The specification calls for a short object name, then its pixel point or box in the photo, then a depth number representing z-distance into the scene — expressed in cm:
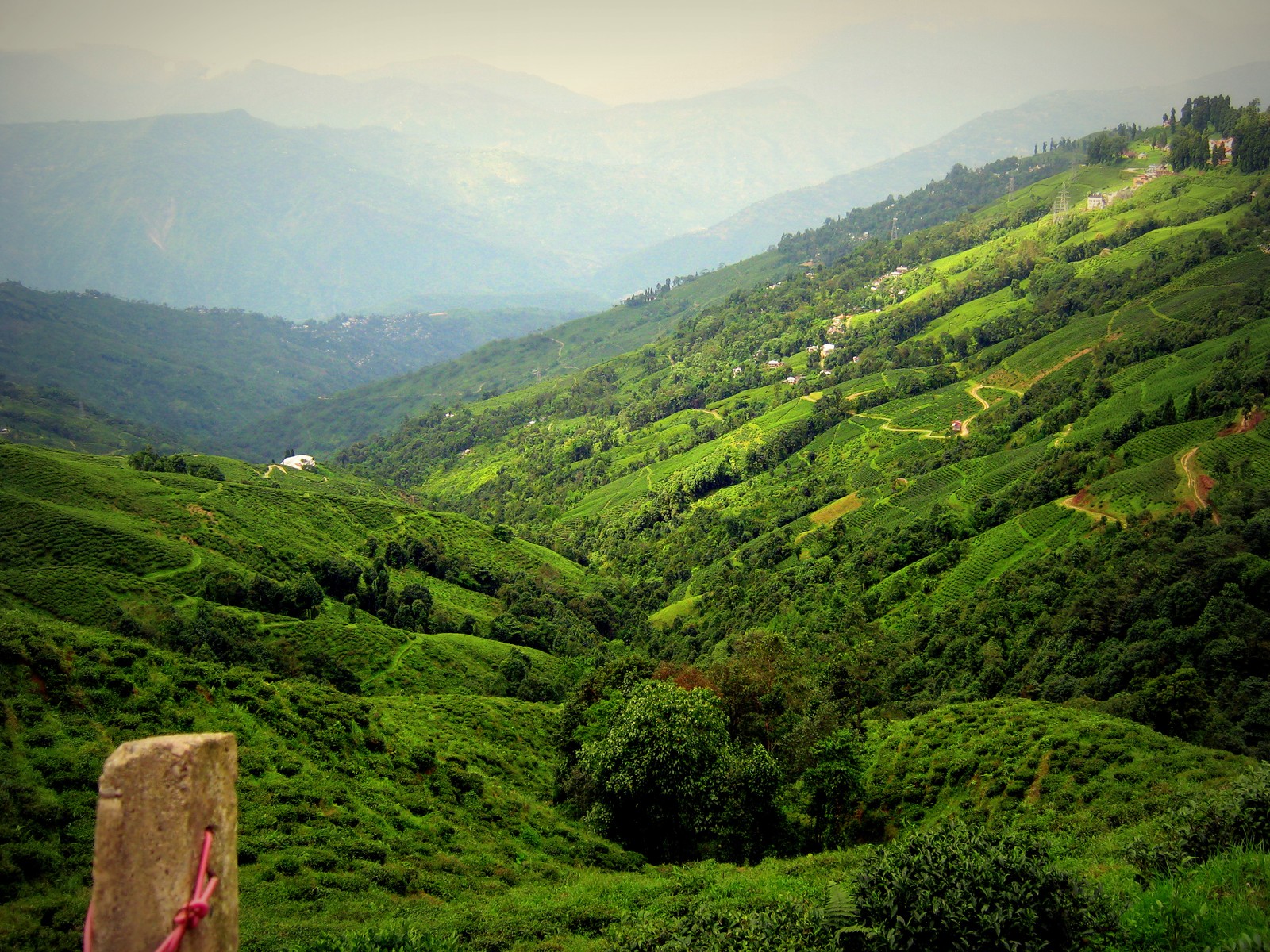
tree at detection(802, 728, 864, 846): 3203
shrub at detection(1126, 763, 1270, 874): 1408
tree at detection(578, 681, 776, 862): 3120
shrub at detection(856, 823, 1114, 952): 1192
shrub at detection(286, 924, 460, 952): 1434
